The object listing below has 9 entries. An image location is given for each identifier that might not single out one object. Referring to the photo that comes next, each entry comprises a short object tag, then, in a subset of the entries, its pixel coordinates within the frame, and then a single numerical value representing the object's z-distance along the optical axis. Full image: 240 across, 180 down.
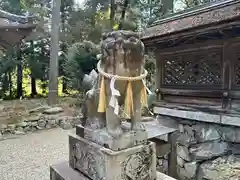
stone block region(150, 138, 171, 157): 3.49
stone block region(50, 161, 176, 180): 1.86
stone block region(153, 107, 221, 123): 3.30
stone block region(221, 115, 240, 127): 2.97
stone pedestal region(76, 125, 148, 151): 1.57
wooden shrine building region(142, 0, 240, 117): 2.92
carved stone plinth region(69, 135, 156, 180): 1.52
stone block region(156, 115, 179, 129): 4.04
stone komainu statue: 1.53
